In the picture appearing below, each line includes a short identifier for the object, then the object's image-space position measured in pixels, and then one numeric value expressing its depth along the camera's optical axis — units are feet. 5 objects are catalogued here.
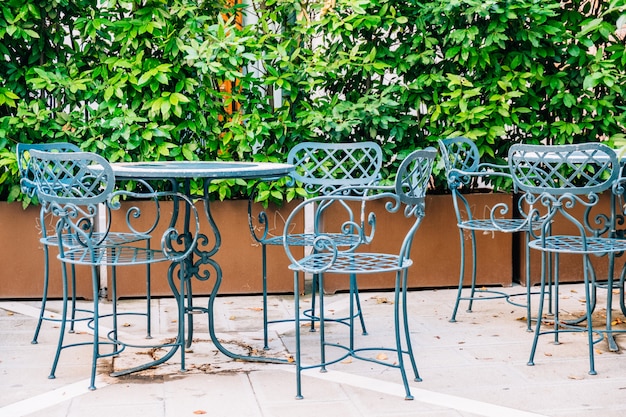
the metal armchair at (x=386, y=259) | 12.71
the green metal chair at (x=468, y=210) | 17.44
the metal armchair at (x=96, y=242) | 13.16
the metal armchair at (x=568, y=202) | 14.14
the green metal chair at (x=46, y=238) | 15.96
